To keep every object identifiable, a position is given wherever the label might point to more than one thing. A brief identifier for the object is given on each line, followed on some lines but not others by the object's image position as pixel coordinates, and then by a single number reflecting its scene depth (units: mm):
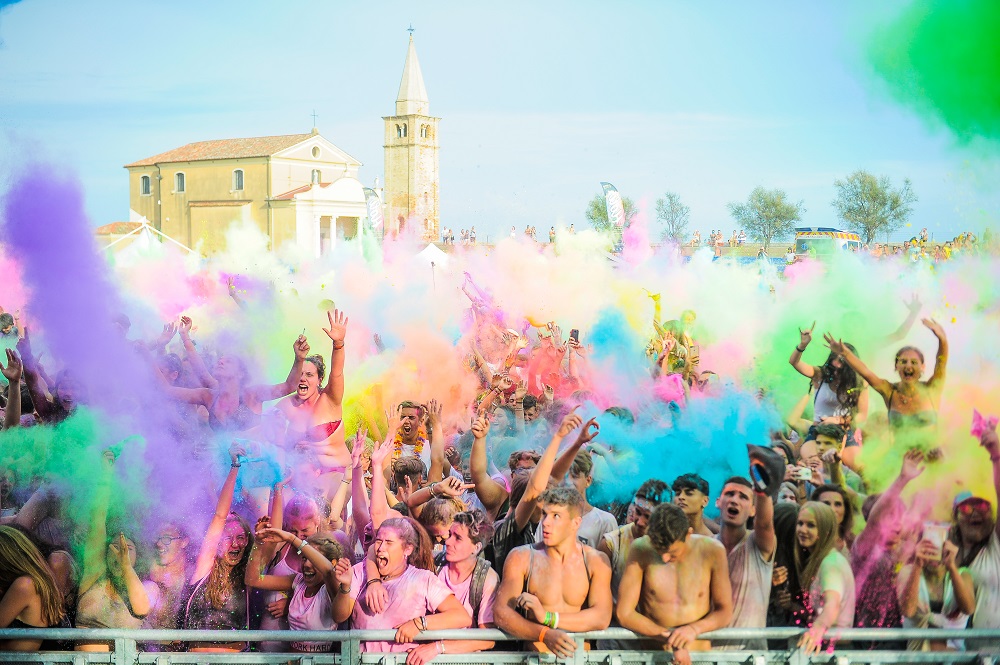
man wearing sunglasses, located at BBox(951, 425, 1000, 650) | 4348
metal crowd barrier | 4023
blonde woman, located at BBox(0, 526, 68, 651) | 4203
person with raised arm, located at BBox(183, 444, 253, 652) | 4320
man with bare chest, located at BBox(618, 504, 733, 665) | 4129
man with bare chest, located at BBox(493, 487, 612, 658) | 4098
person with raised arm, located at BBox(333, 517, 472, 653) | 4121
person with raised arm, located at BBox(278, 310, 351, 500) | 5285
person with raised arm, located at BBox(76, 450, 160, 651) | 4309
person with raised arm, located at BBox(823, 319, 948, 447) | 5016
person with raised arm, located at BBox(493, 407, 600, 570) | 4441
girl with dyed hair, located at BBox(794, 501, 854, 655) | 4305
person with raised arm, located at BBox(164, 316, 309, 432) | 5409
